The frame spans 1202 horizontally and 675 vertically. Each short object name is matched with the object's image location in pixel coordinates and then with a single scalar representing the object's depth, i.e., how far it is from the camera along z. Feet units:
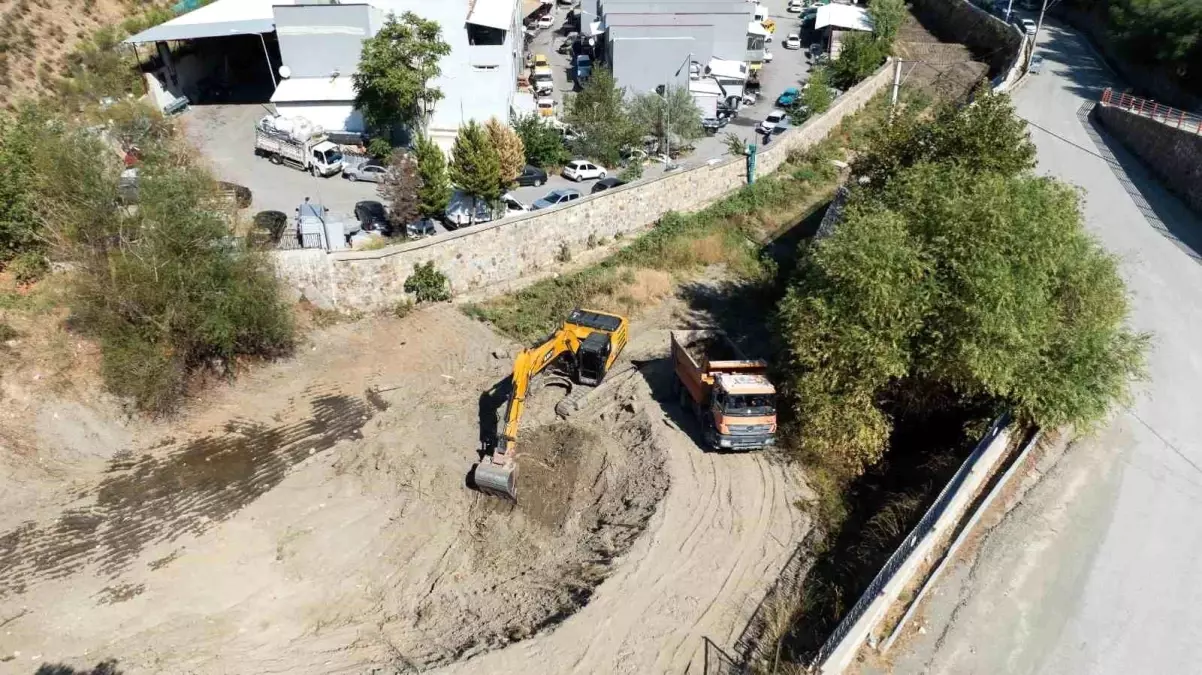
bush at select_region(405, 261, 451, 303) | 82.94
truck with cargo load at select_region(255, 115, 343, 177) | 105.19
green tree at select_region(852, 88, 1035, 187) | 67.31
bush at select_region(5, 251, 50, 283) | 70.13
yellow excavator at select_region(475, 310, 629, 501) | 56.39
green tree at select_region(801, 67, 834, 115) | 136.56
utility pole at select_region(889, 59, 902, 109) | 141.49
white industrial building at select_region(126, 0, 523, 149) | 113.19
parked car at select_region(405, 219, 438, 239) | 88.38
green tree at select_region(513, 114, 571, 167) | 113.60
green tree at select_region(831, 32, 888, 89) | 155.84
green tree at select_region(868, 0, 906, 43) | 169.48
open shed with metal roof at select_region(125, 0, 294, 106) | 119.24
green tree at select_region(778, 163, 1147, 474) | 51.85
